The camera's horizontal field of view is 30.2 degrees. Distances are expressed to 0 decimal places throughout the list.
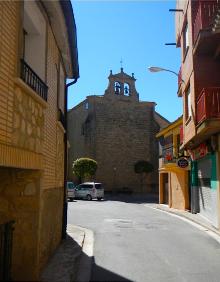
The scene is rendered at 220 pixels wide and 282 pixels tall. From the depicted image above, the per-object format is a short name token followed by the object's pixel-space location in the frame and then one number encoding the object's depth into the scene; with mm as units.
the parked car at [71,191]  34875
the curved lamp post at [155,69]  18375
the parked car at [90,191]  37250
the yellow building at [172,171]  24844
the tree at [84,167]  43281
